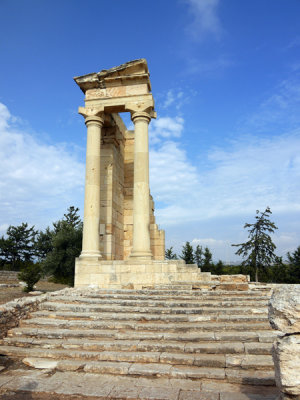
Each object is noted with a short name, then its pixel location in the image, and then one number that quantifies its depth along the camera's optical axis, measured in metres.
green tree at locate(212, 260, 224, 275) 39.31
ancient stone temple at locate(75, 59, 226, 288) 13.96
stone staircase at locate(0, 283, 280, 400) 5.34
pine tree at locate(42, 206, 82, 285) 32.62
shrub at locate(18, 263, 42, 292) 17.55
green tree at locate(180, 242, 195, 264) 39.12
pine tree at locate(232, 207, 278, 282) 32.62
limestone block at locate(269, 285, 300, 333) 3.44
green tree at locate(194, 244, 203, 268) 42.36
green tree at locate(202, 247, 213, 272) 40.31
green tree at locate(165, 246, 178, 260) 41.06
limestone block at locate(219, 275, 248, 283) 13.10
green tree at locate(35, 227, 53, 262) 52.03
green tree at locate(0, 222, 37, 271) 48.81
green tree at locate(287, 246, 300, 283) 35.03
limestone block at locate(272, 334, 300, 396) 3.24
